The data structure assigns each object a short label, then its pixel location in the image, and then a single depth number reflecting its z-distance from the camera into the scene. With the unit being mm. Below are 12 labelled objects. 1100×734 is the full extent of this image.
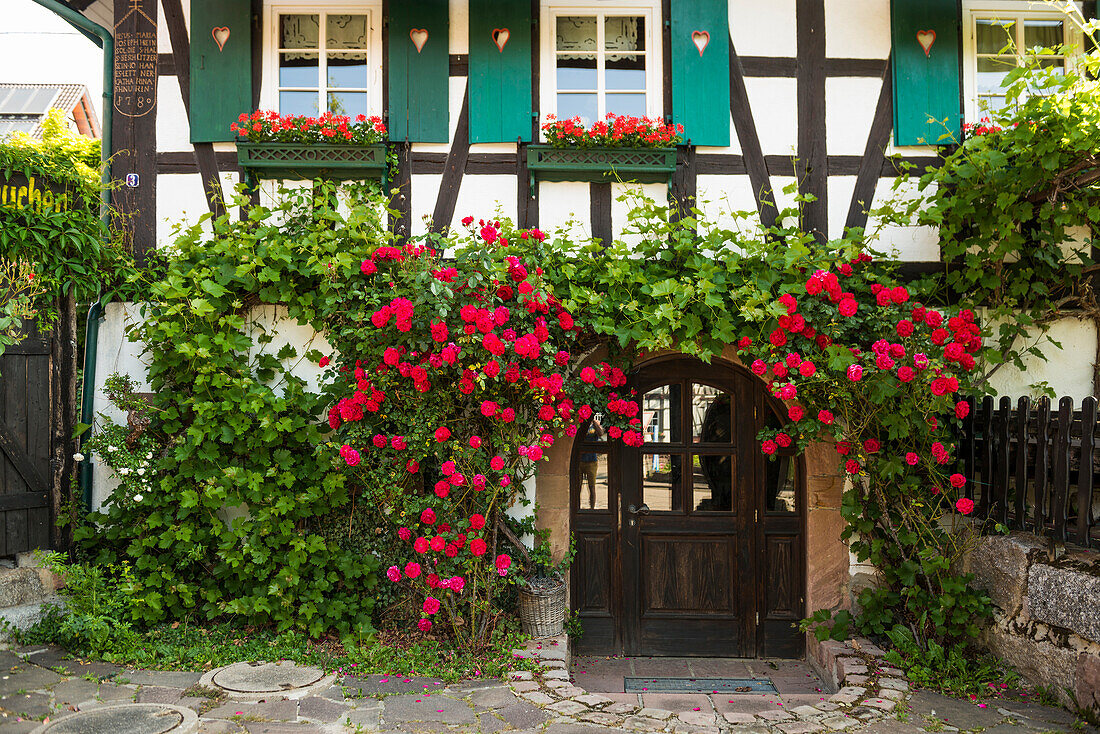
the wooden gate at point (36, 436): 4824
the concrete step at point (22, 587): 4680
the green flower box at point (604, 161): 5156
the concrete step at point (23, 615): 4602
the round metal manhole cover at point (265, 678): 4098
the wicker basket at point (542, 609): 4871
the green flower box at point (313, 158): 5133
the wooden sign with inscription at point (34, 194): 4859
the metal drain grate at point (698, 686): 4945
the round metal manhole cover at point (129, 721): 3529
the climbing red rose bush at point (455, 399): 4438
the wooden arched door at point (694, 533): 5605
